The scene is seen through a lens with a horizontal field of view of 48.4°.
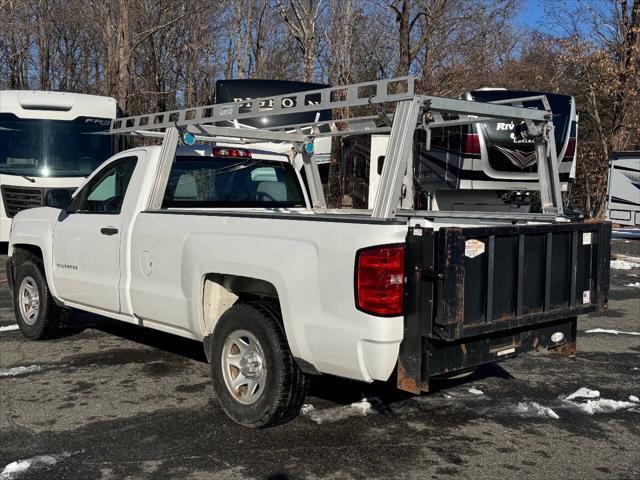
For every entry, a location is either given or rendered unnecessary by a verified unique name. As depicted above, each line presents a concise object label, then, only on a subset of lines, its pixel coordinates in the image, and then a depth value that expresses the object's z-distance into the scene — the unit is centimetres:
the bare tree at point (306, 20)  2166
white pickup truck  389
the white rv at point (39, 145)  1336
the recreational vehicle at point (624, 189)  1856
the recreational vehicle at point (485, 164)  1145
